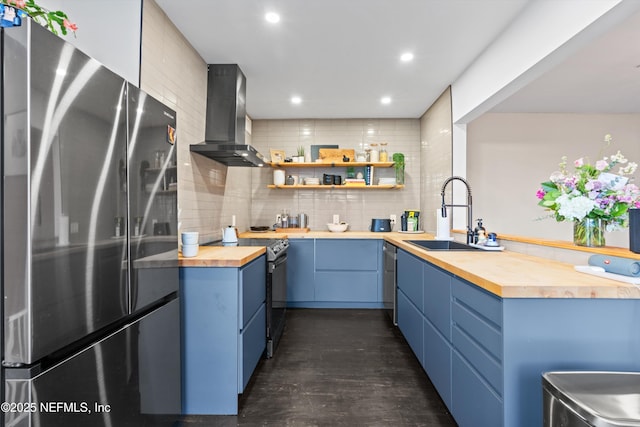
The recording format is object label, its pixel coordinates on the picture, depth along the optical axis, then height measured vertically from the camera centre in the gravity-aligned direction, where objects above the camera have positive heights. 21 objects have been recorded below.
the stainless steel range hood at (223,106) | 2.73 +1.00
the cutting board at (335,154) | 4.17 +0.85
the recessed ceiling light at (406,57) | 2.54 +1.37
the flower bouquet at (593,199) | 1.47 +0.08
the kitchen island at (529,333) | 1.12 -0.46
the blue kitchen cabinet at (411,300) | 2.19 -0.71
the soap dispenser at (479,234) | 2.40 -0.15
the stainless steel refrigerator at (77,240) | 0.80 -0.08
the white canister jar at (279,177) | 4.11 +0.52
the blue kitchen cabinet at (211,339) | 1.75 -0.72
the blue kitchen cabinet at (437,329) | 1.67 -0.70
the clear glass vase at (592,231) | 1.60 -0.09
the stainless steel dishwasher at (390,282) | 3.10 -0.73
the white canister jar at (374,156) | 4.09 +0.82
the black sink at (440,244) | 2.66 -0.26
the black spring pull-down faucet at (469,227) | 2.55 -0.11
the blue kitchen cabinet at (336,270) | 3.66 -0.67
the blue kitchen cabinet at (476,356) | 1.19 -0.63
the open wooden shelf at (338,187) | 4.04 +0.39
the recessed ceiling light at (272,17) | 2.03 +1.36
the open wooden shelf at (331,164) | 4.04 +0.70
